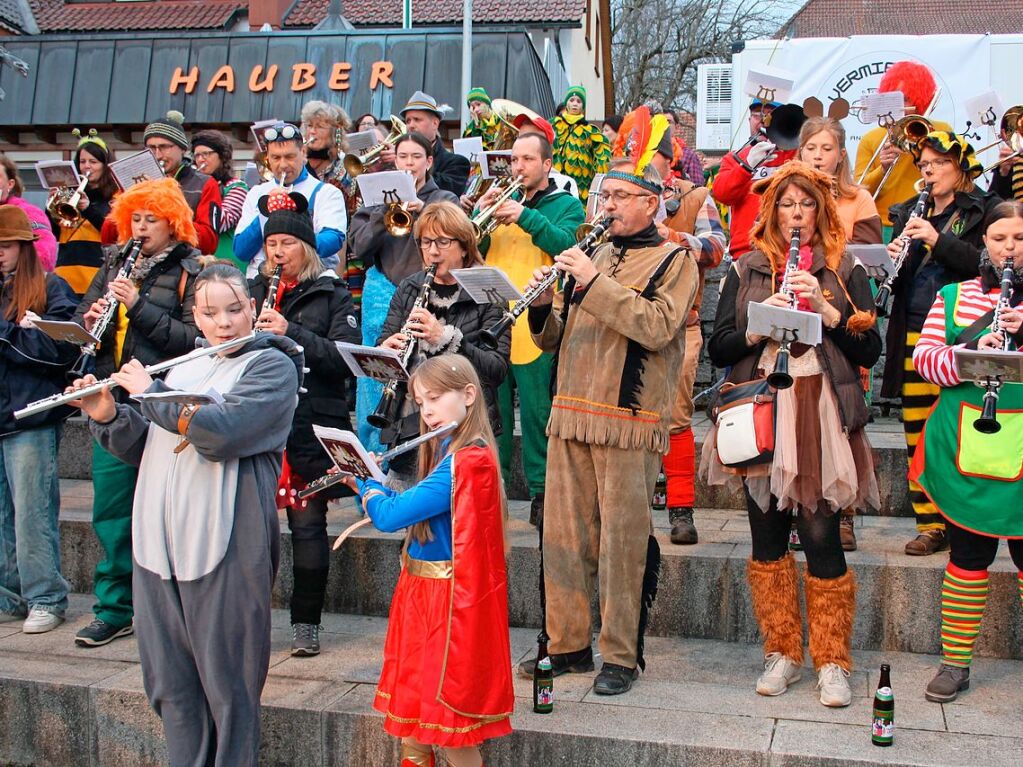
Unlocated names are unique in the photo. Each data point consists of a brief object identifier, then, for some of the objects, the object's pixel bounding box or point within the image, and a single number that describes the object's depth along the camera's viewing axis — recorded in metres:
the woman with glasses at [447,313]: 4.93
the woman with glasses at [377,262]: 6.10
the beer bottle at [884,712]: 3.93
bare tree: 32.88
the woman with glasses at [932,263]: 5.25
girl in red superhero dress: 3.76
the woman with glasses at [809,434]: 4.42
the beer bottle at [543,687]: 4.30
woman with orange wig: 5.35
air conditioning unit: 14.61
